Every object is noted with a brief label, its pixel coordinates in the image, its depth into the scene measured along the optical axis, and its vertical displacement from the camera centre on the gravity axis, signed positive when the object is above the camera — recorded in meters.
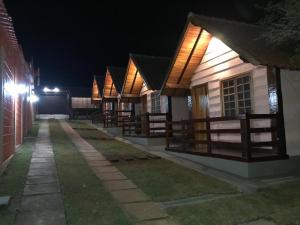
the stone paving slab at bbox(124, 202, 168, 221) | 4.35 -1.73
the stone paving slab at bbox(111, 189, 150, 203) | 5.06 -1.65
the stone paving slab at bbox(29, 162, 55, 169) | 7.25 -1.28
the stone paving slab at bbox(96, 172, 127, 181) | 6.46 -1.51
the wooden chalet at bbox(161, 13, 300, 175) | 7.03 +1.13
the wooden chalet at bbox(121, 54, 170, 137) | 13.07 +2.03
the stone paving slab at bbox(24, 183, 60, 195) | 5.24 -1.48
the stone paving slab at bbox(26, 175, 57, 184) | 5.92 -1.41
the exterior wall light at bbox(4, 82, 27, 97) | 7.47 +1.37
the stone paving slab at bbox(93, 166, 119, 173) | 7.15 -1.45
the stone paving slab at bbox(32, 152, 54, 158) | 8.69 -1.13
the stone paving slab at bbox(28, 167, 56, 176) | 6.57 -1.35
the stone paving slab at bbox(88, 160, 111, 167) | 7.83 -1.38
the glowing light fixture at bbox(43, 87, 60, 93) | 35.22 +5.28
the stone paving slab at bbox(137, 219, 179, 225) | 4.13 -1.79
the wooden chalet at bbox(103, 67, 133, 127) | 18.75 +2.74
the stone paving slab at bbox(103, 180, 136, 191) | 5.74 -1.58
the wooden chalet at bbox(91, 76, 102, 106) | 28.13 +3.66
